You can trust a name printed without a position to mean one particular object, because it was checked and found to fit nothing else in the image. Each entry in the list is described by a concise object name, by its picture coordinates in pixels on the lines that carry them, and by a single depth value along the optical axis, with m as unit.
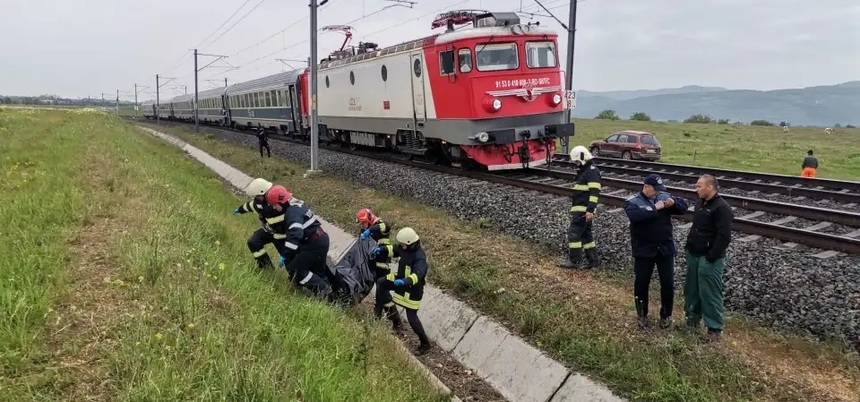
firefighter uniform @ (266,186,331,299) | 7.35
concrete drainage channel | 5.85
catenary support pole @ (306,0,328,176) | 19.20
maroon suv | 23.97
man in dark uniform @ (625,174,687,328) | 6.20
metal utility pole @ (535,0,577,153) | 19.30
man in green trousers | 5.64
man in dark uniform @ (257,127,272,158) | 23.08
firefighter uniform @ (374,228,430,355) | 6.98
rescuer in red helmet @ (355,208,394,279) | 7.38
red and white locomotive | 13.49
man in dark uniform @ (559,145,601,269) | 7.88
